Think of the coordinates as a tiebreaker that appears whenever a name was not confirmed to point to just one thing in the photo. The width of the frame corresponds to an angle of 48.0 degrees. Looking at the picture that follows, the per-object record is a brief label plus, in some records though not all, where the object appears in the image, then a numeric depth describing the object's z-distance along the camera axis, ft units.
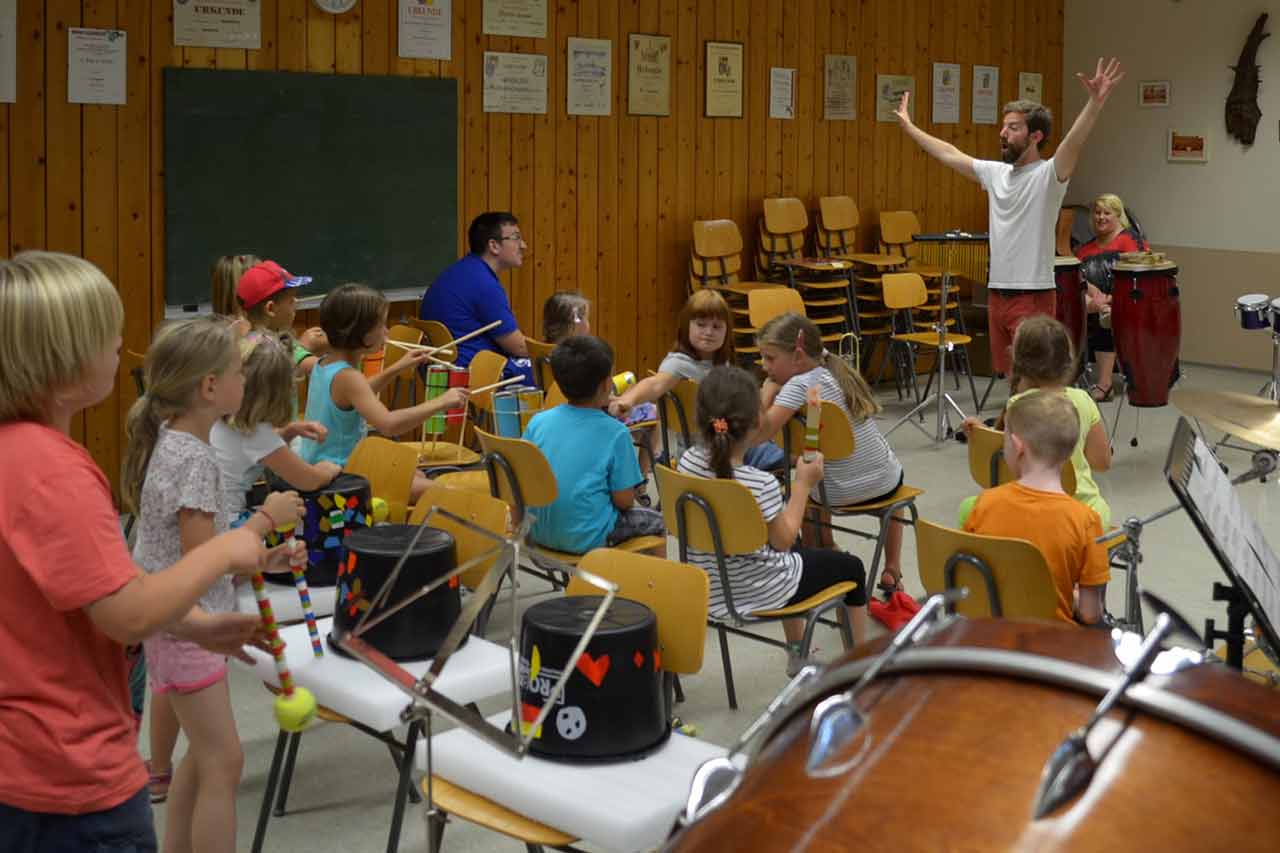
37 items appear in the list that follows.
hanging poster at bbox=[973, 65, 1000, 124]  33.96
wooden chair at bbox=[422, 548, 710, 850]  8.86
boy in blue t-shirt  13.39
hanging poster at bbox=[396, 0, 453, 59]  23.77
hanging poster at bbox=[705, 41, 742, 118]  28.35
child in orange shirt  10.73
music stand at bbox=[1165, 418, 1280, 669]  5.33
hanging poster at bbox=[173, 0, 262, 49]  21.29
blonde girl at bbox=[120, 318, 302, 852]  8.36
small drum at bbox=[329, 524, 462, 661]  9.12
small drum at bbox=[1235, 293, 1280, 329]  21.61
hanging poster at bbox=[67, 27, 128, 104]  20.38
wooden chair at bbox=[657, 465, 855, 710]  11.74
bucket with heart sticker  7.79
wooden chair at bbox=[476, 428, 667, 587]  13.17
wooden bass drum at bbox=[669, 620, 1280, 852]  3.24
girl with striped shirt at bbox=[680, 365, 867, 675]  12.16
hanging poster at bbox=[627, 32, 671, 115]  26.96
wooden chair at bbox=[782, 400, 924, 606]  15.20
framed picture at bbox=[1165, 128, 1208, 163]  34.01
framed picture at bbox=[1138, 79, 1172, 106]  34.68
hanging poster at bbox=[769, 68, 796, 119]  29.58
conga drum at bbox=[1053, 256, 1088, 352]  26.00
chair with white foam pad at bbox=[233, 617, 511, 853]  8.55
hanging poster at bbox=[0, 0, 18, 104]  19.66
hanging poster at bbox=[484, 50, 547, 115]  25.00
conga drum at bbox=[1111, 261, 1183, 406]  23.90
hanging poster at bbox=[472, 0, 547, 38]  24.80
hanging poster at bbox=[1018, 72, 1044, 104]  35.29
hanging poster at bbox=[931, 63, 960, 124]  32.99
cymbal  9.17
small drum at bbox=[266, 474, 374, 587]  11.16
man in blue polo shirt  21.53
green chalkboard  21.63
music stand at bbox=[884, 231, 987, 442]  25.61
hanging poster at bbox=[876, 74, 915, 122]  31.65
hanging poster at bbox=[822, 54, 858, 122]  30.58
